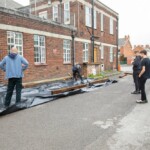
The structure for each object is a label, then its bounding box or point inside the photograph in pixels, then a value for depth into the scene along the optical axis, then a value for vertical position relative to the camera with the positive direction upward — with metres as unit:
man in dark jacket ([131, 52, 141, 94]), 9.75 -0.15
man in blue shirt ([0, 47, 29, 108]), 7.05 -0.13
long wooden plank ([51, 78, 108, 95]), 9.32 -1.08
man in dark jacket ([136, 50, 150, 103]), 7.64 -0.15
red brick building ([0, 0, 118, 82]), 12.89 +2.31
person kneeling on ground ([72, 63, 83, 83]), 14.73 -0.42
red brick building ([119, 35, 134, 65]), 68.56 +6.36
